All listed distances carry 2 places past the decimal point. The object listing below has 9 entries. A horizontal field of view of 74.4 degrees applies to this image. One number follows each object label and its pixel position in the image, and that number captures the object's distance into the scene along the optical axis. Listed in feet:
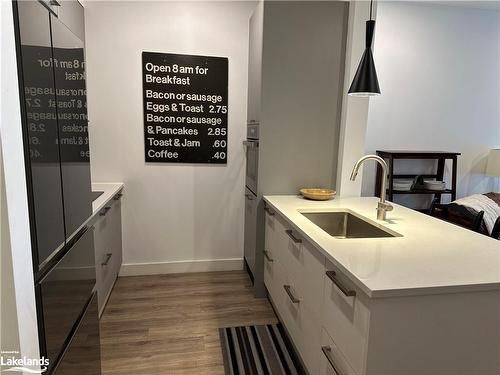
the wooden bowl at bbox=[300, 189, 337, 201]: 8.07
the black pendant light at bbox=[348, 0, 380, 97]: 6.07
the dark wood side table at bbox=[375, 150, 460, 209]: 12.17
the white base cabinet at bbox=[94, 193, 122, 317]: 7.26
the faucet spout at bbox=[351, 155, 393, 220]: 5.99
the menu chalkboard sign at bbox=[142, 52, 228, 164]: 9.70
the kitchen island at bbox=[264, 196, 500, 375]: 3.65
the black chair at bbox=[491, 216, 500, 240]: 9.14
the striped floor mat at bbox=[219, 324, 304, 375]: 6.51
